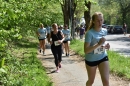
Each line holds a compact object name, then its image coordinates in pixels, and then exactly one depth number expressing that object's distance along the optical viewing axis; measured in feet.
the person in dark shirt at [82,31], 117.80
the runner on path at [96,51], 18.45
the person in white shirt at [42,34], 54.51
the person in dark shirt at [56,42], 35.54
